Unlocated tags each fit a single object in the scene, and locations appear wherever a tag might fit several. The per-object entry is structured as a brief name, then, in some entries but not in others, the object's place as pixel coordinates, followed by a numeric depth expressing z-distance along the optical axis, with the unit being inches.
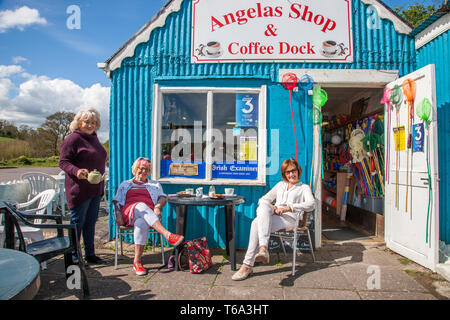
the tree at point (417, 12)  553.9
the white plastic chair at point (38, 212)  147.1
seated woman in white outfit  134.7
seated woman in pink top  139.6
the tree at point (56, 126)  1461.6
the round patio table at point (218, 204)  142.0
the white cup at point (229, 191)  160.7
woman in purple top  143.6
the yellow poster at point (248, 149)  182.4
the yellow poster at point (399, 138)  165.5
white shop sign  179.6
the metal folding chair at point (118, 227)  145.4
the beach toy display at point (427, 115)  142.2
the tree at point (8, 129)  1726.1
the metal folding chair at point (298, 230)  140.7
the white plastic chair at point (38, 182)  251.6
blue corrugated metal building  179.3
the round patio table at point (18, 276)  53.1
